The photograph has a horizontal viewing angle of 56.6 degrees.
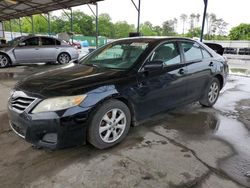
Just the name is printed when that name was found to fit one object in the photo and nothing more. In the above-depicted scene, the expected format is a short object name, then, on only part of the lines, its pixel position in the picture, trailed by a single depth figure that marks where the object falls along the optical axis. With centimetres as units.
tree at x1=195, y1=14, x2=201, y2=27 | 4992
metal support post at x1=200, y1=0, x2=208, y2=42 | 786
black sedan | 255
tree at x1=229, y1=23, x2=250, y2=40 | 4800
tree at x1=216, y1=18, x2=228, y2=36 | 5555
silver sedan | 1000
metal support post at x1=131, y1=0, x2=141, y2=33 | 1016
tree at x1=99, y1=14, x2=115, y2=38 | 4826
